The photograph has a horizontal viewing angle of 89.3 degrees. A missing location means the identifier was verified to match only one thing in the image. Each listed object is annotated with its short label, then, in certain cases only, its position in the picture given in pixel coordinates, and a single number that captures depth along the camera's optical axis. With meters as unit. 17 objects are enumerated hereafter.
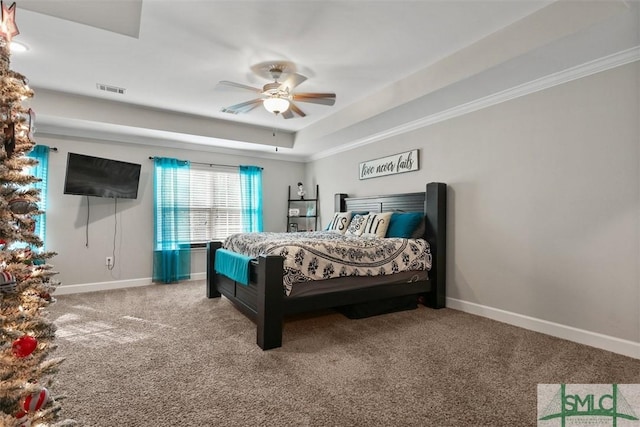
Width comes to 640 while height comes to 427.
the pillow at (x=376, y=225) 3.99
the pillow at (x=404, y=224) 3.87
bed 2.69
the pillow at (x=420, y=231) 3.87
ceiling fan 3.05
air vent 3.66
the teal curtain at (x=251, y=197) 6.01
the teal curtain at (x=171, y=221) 5.16
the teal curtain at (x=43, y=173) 4.30
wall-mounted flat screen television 4.31
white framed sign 4.36
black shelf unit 6.38
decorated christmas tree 1.16
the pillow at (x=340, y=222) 4.70
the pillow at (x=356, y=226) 4.25
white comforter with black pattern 2.88
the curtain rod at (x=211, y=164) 5.60
